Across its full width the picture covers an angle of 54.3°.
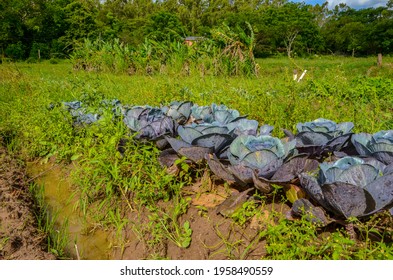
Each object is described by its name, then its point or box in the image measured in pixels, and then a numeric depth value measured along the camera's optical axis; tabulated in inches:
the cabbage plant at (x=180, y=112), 110.9
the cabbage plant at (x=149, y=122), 98.7
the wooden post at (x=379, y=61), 694.9
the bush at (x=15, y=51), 1003.8
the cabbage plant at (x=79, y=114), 122.5
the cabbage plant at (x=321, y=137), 79.2
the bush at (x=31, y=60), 934.5
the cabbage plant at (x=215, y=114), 98.3
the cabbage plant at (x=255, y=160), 69.9
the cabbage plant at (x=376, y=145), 69.2
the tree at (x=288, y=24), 1380.4
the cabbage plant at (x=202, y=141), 81.5
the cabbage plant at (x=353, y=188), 56.5
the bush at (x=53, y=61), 922.7
